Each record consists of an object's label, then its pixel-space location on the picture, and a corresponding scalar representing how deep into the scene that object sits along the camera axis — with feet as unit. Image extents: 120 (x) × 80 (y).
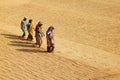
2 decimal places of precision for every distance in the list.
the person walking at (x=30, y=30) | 58.13
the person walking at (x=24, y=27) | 60.21
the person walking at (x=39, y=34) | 54.54
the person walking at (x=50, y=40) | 52.29
